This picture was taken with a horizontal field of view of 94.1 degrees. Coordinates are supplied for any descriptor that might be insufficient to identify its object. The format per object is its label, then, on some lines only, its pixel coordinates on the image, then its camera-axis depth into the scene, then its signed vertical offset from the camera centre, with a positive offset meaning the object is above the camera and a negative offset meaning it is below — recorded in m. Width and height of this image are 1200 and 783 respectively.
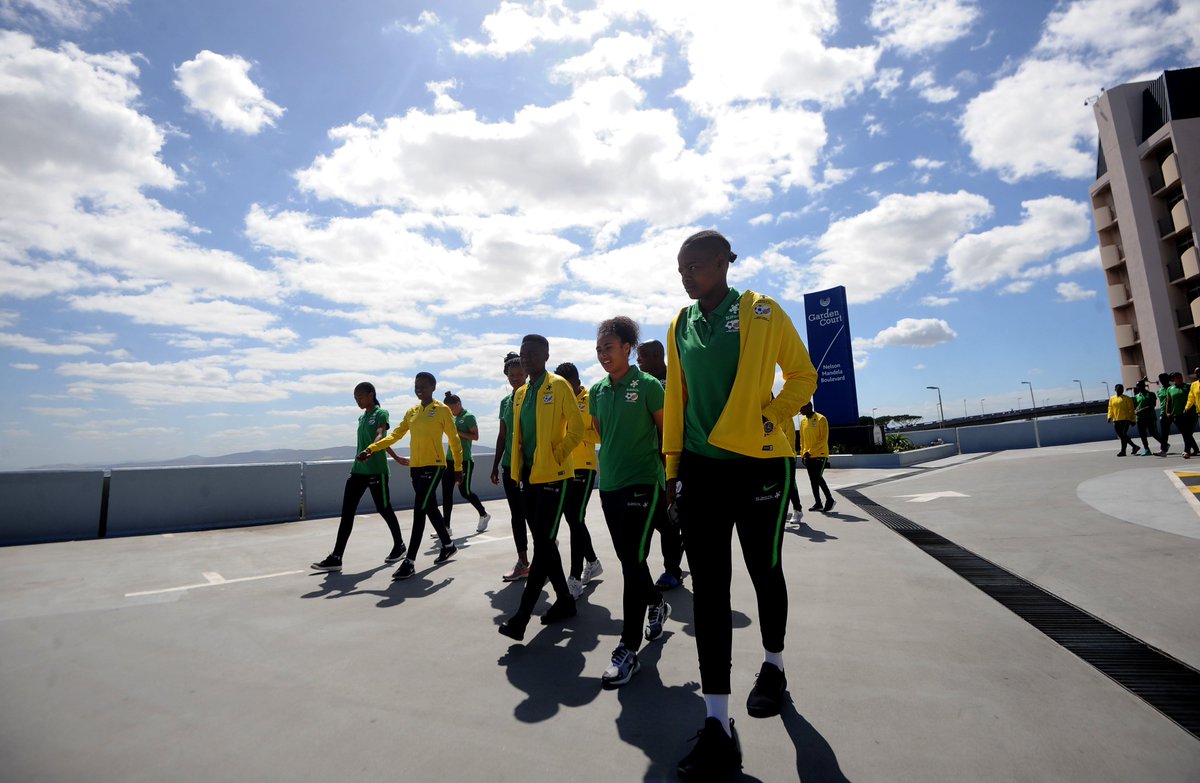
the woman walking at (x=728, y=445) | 2.24 -0.01
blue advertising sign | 19.06 +2.89
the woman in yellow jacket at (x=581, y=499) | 3.96 -0.33
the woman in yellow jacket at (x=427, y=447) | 5.99 +0.15
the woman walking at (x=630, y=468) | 3.00 -0.11
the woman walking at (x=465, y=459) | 8.10 -0.01
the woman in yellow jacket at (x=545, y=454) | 3.64 -0.01
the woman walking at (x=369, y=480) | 5.93 -0.18
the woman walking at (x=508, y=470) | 5.34 -0.15
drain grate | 2.24 -1.11
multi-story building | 33.09 +13.46
